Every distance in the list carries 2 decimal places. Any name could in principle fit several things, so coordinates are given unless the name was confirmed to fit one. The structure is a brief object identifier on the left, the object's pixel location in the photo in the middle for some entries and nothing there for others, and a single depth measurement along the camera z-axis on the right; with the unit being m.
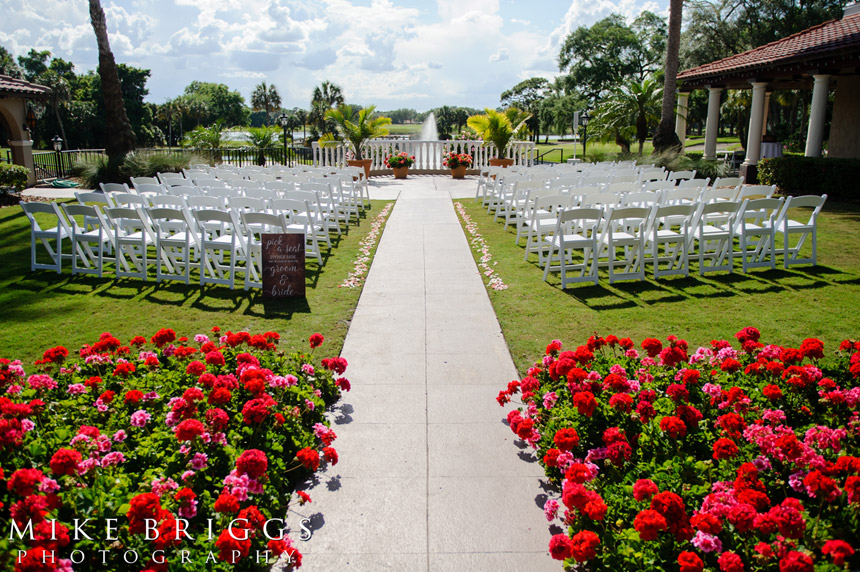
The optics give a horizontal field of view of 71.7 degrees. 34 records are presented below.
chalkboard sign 7.36
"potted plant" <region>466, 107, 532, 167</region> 22.86
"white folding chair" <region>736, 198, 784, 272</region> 8.56
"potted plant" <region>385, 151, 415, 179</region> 22.41
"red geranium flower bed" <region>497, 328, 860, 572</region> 2.63
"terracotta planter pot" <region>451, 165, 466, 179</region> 22.15
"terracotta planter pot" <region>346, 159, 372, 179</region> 21.96
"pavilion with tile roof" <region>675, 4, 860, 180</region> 16.34
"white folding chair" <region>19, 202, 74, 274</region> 8.48
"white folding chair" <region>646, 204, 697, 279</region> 8.26
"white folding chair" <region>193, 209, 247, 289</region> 7.69
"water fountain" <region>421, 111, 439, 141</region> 51.01
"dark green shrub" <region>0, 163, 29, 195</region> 16.20
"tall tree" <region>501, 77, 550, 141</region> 101.50
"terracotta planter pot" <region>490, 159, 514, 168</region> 22.28
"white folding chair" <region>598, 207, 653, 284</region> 7.95
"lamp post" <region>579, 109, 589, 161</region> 24.90
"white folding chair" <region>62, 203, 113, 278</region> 8.22
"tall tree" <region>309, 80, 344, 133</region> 82.03
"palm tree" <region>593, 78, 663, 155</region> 24.75
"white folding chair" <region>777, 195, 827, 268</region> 8.45
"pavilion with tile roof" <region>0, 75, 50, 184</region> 20.36
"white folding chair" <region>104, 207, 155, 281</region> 8.11
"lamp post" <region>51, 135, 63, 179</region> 22.84
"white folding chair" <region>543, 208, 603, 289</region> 7.83
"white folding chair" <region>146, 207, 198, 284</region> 7.92
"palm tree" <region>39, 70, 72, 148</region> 55.59
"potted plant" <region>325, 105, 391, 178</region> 23.05
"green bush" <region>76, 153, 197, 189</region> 18.44
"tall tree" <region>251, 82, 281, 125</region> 101.19
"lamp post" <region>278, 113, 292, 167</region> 23.69
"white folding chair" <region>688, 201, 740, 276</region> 8.36
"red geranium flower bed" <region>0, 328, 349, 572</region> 2.60
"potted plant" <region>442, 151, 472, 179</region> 22.08
